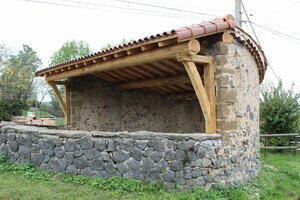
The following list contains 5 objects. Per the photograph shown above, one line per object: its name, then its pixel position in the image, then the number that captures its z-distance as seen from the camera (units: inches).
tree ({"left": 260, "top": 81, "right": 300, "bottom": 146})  417.4
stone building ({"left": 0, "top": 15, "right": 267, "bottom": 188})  175.8
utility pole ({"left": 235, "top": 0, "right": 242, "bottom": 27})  398.3
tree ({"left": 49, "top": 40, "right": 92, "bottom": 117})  1037.8
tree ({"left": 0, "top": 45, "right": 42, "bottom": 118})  765.9
